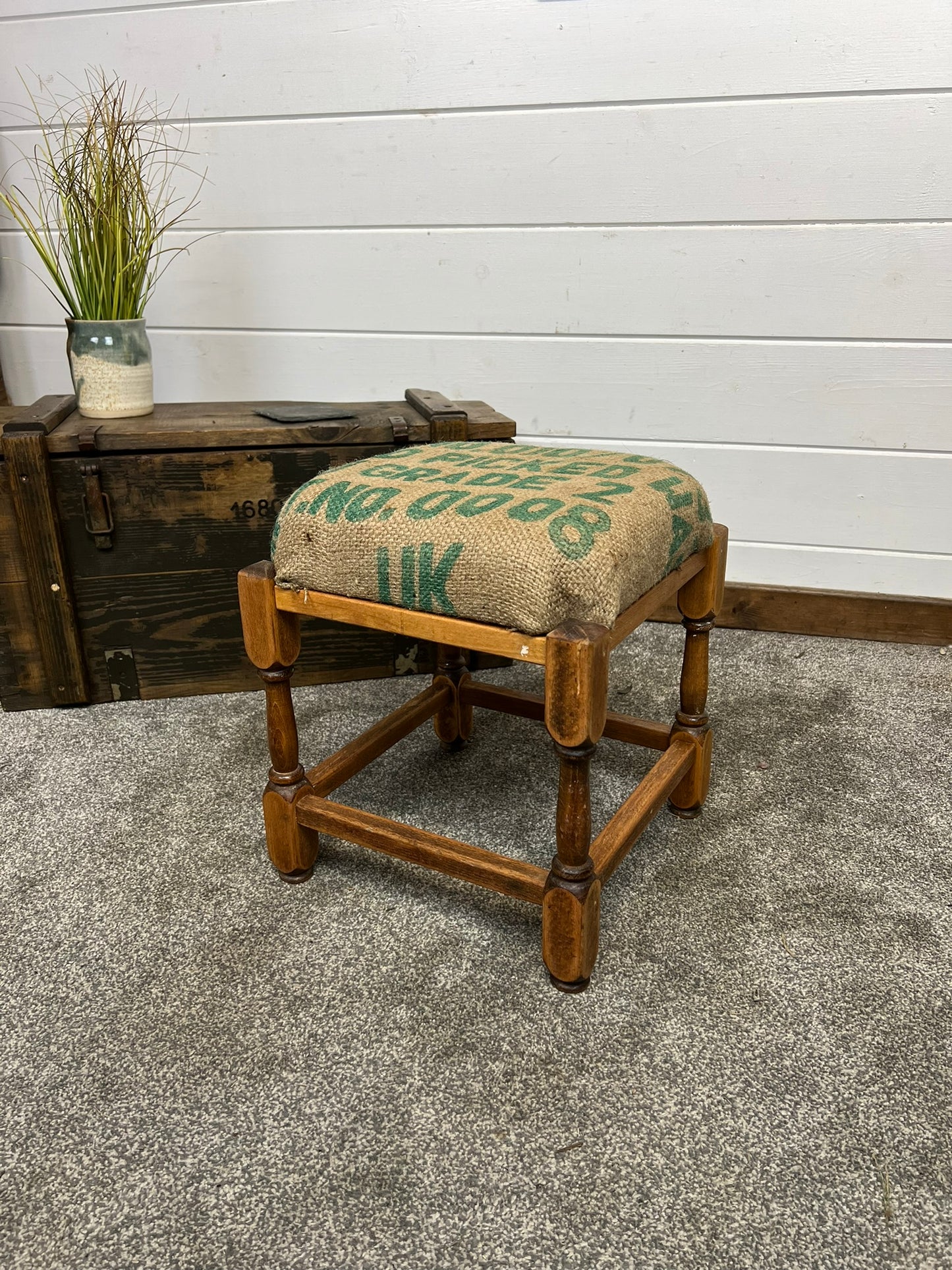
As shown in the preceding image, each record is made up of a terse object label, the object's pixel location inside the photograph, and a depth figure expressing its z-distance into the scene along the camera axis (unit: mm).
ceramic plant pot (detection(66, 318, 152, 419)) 1369
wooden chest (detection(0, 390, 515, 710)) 1308
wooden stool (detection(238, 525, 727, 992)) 750
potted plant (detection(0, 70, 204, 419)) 1314
